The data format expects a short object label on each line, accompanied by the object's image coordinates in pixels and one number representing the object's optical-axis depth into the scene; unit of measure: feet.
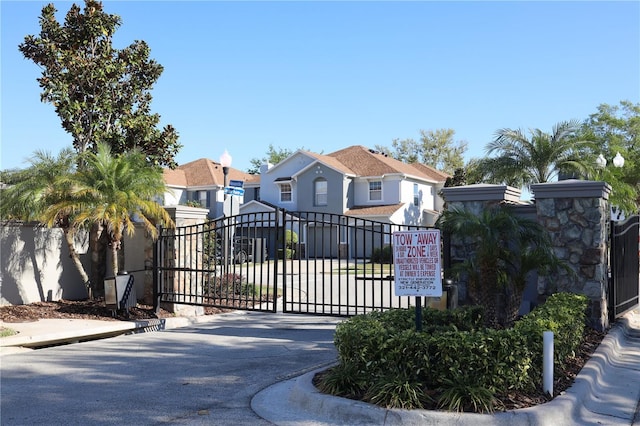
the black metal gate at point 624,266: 35.40
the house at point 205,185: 154.51
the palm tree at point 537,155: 82.94
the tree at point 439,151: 212.64
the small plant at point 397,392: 18.26
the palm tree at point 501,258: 28.60
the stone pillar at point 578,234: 31.83
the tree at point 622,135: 128.16
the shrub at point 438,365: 18.48
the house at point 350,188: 131.54
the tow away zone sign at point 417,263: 21.22
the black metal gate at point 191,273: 44.42
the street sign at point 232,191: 50.79
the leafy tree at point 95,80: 48.60
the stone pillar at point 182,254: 45.32
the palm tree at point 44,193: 42.50
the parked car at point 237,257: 75.20
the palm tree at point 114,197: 41.11
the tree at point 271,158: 231.09
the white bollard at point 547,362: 19.74
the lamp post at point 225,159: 53.47
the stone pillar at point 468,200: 33.17
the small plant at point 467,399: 17.93
